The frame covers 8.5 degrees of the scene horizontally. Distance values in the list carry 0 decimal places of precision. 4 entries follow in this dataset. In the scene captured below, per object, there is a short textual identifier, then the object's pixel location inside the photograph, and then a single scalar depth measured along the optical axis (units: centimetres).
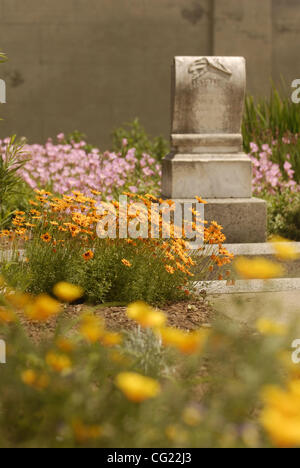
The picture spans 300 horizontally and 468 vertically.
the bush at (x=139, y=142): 1498
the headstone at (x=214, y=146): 1252
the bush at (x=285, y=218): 1288
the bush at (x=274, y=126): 1402
